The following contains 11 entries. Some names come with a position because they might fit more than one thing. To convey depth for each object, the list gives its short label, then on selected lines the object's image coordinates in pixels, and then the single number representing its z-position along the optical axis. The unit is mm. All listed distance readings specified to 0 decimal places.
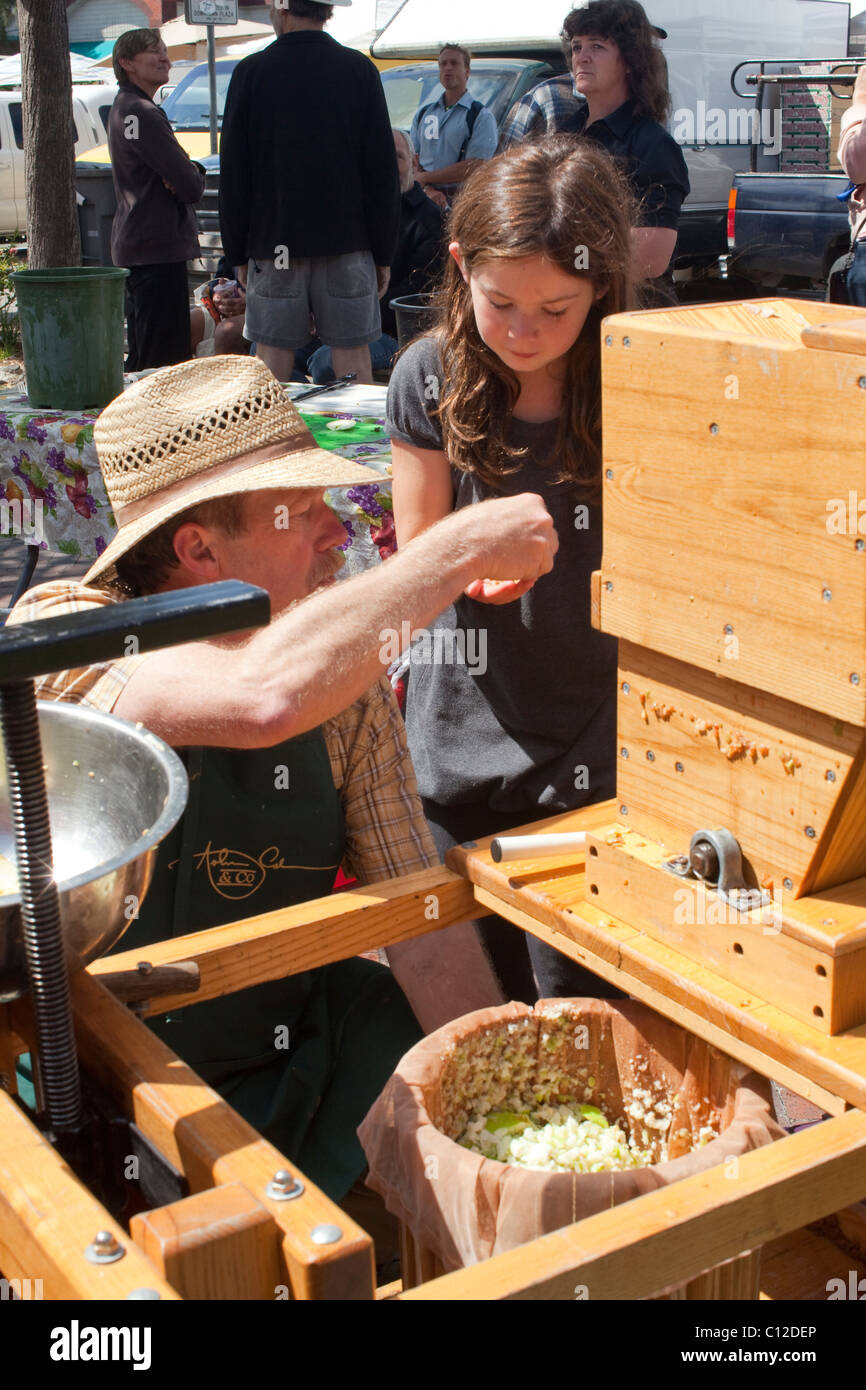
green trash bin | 3699
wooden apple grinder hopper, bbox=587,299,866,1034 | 1118
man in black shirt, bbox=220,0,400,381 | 4680
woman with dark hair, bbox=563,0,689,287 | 4008
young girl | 1867
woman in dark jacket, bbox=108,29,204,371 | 5828
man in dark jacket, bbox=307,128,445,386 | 6051
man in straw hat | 1631
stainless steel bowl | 953
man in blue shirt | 7465
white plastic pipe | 1527
